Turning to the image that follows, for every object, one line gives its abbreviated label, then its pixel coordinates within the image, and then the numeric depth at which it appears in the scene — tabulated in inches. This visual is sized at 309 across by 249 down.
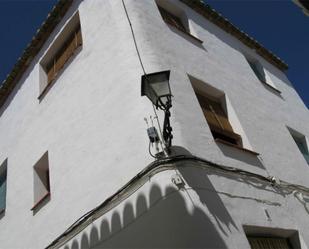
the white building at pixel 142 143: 164.1
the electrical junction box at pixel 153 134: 172.2
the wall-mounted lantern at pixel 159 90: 161.2
